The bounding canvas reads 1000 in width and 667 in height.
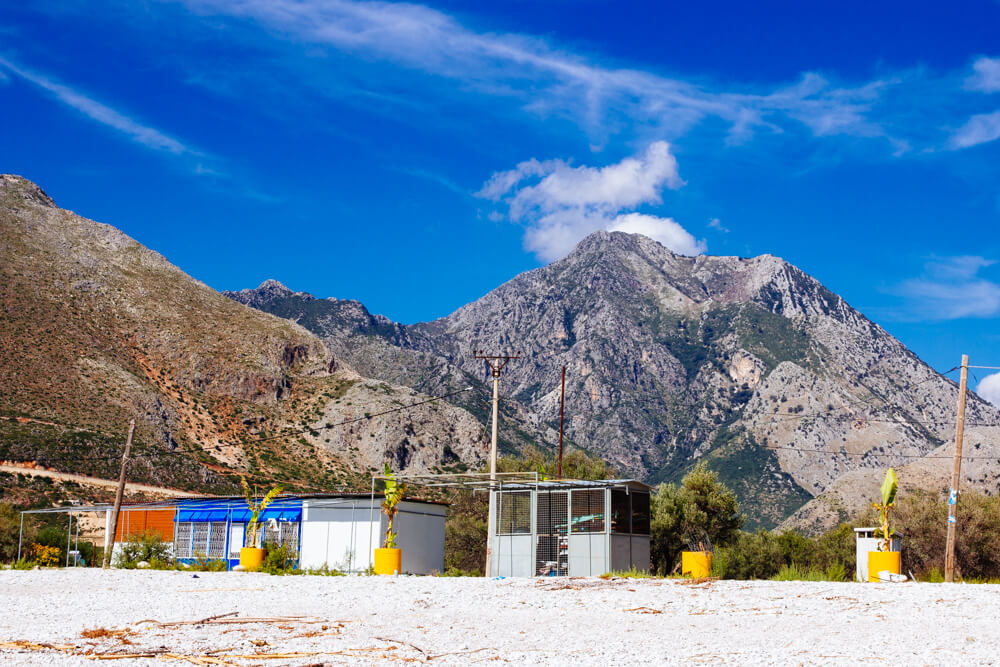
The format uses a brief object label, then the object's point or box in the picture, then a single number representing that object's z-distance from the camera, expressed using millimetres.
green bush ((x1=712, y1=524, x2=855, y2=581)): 38719
